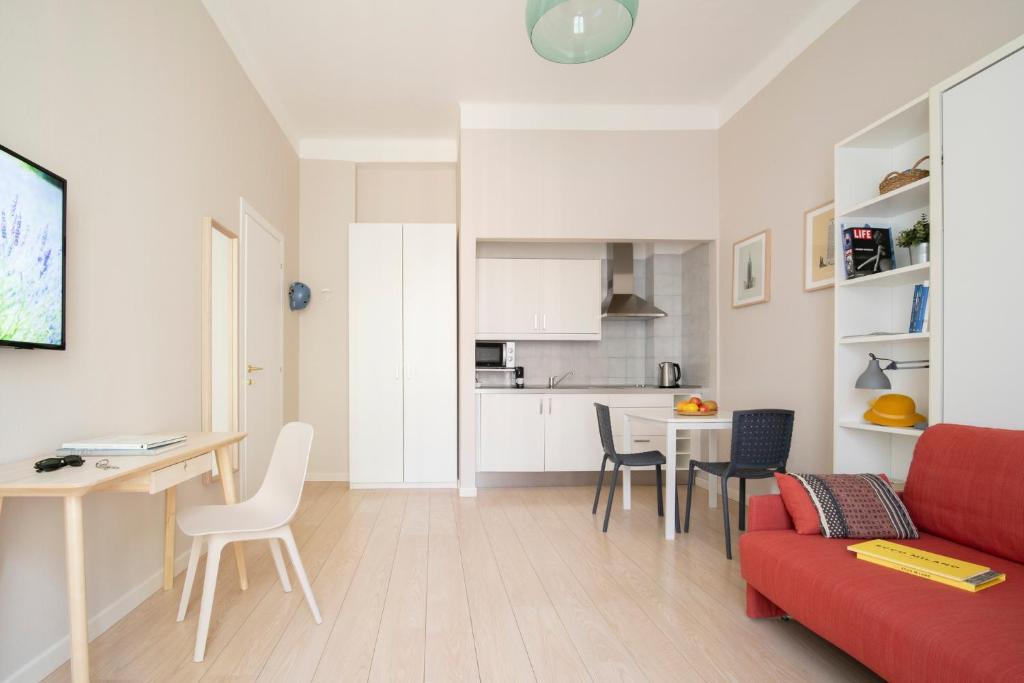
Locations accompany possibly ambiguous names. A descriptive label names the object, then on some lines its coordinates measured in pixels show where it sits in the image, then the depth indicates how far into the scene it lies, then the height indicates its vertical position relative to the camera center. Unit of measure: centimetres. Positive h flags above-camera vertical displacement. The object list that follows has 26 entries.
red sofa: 142 -72
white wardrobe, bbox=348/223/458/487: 487 -13
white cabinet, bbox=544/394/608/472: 493 -81
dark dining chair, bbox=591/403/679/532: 371 -76
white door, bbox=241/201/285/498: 393 -3
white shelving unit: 272 +14
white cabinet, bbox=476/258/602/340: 530 +38
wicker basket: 246 +71
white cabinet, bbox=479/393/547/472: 488 -79
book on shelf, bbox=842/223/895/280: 271 +43
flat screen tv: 168 +27
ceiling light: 232 +130
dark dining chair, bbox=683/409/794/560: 323 -59
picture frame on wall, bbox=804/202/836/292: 330 +55
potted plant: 242 +43
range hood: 534 +51
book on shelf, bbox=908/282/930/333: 243 +13
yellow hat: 250 -31
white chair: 214 -72
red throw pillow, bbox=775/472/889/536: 218 -64
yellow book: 166 -69
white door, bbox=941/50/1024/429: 201 +34
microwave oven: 549 -14
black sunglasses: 164 -36
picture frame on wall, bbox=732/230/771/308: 400 +51
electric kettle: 520 -31
